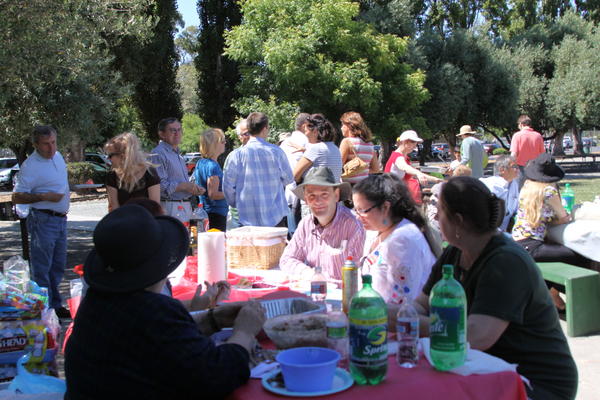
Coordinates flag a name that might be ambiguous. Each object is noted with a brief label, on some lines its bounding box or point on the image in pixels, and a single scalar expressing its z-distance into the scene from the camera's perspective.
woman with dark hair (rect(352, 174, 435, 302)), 3.02
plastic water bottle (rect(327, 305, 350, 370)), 2.08
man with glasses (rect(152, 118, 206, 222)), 5.70
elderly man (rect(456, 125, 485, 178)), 10.93
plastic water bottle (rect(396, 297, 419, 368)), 2.02
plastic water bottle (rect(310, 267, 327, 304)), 2.97
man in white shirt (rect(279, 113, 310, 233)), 6.94
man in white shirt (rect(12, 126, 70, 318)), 5.37
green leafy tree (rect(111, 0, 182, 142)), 18.73
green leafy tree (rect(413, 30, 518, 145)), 22.42
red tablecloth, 1.83
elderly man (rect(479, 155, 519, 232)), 6.81
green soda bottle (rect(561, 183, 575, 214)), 6.73
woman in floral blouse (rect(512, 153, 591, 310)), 5.64
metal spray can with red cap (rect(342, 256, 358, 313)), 2.76
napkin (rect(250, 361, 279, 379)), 2.05
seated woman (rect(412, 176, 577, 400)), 2.16
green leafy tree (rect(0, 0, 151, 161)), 7.63
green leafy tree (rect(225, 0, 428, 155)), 17.62
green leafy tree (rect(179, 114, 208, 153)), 47.50
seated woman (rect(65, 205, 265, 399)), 1.81
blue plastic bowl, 1.84
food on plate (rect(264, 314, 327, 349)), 2.14
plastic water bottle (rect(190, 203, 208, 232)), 5.02
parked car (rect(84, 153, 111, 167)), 28.39
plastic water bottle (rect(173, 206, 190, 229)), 5.68
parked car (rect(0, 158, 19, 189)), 26.52
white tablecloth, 5.66
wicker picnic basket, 4.24
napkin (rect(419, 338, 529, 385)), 1.94
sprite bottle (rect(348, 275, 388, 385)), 1.86
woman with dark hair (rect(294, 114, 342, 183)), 6.33
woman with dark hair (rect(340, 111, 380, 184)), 7.05
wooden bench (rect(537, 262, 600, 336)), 5.11
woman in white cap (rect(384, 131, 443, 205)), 7.71
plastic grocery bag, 2.69
